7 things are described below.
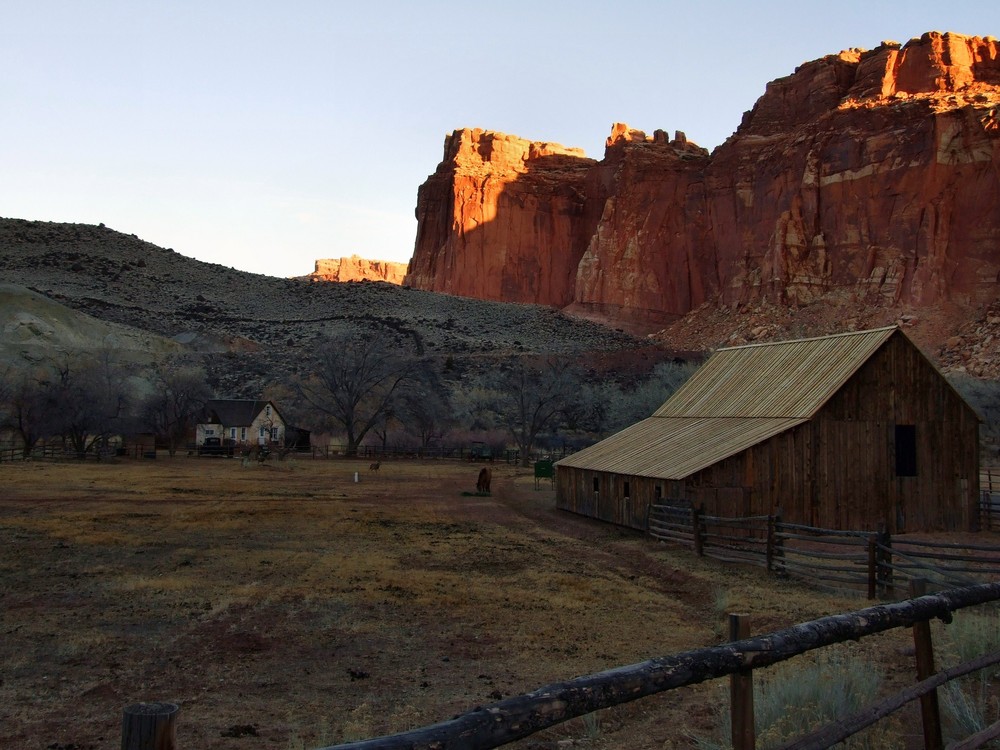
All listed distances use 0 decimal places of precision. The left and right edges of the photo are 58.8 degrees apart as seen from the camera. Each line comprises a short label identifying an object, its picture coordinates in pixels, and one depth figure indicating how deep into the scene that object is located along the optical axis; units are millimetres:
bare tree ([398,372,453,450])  59344
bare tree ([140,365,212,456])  57000
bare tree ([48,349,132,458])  50094
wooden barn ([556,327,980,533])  22125
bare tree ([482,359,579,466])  54562
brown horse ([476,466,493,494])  33719
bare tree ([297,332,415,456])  57750
